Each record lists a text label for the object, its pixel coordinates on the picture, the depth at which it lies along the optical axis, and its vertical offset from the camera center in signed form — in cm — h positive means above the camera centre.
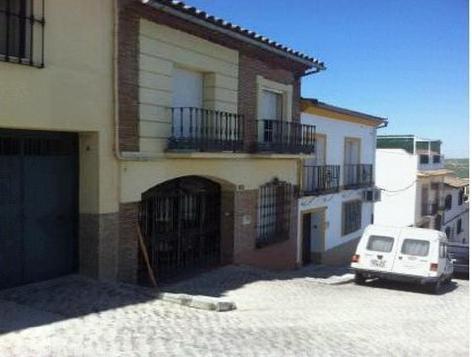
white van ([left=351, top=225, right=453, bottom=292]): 1471 -249
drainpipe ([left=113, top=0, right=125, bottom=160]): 1000 +127
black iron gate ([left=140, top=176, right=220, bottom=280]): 1175 -147
